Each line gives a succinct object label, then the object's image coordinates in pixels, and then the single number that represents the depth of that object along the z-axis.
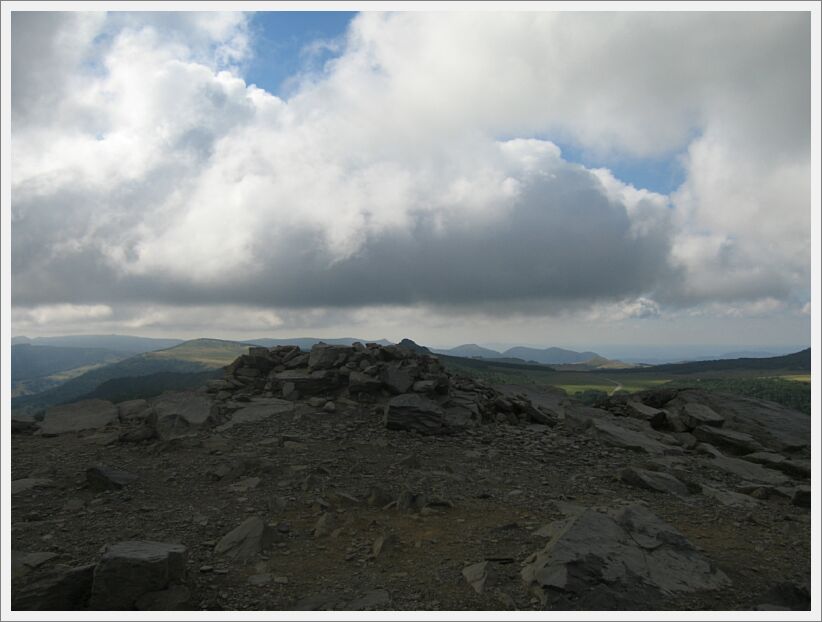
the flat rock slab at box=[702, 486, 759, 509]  13.36
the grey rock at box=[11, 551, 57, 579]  8.29
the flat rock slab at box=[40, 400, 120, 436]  18.70
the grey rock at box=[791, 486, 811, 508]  13.98
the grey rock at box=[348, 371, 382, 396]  20.50
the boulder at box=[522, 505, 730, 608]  7.41
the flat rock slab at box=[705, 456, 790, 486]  16.91
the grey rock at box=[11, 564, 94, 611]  7.36
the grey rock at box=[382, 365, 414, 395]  20.39
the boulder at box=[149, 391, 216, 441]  17.41
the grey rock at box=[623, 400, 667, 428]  23.52
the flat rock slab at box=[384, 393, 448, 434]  17.84
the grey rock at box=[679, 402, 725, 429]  22.69
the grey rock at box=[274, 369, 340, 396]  21.19
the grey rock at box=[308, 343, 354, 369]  22.59
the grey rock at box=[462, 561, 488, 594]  7.78
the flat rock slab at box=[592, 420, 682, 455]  18.52
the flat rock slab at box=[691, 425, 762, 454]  20.88
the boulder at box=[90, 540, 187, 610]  7.43
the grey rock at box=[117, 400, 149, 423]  19.58
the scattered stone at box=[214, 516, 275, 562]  9.57
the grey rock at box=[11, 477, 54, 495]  12.59
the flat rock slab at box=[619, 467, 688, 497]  14.03
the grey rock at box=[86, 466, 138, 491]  12.85
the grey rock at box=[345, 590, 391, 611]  7.51
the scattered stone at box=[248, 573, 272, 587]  8.40
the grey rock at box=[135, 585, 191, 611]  7.48
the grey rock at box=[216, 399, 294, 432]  18.34
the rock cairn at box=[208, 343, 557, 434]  18.45
